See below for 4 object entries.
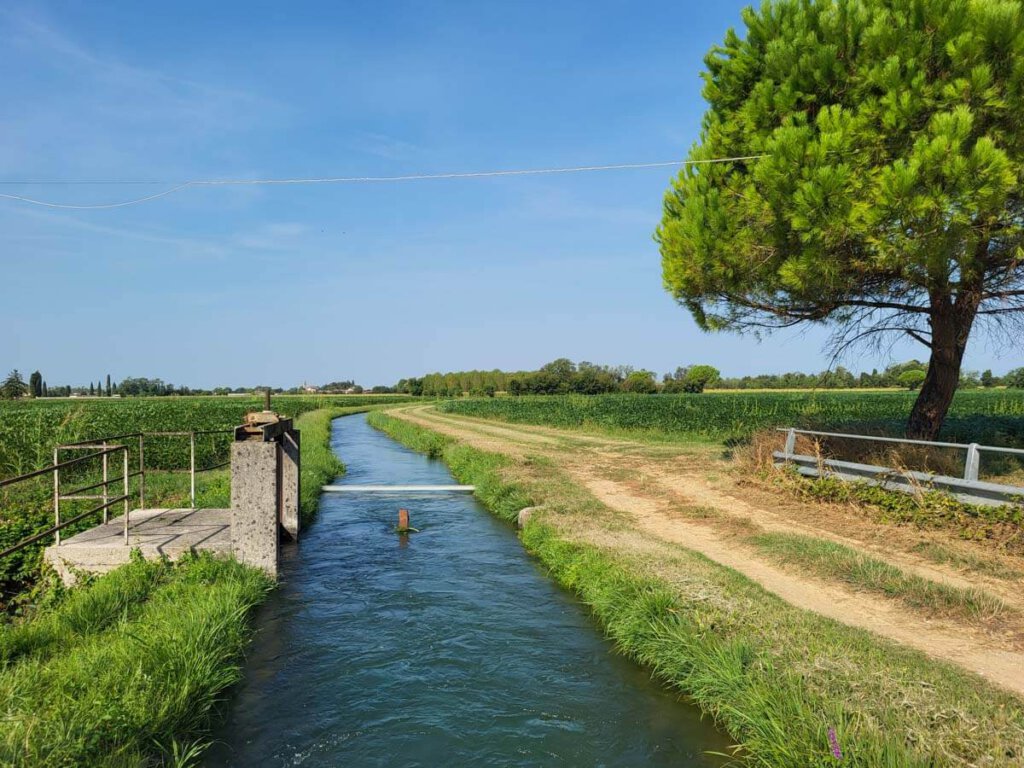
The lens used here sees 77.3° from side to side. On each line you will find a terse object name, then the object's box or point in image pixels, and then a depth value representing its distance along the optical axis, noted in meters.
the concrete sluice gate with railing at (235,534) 7.97
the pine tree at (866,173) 9.82
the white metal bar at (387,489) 14.57
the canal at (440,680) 4.87
